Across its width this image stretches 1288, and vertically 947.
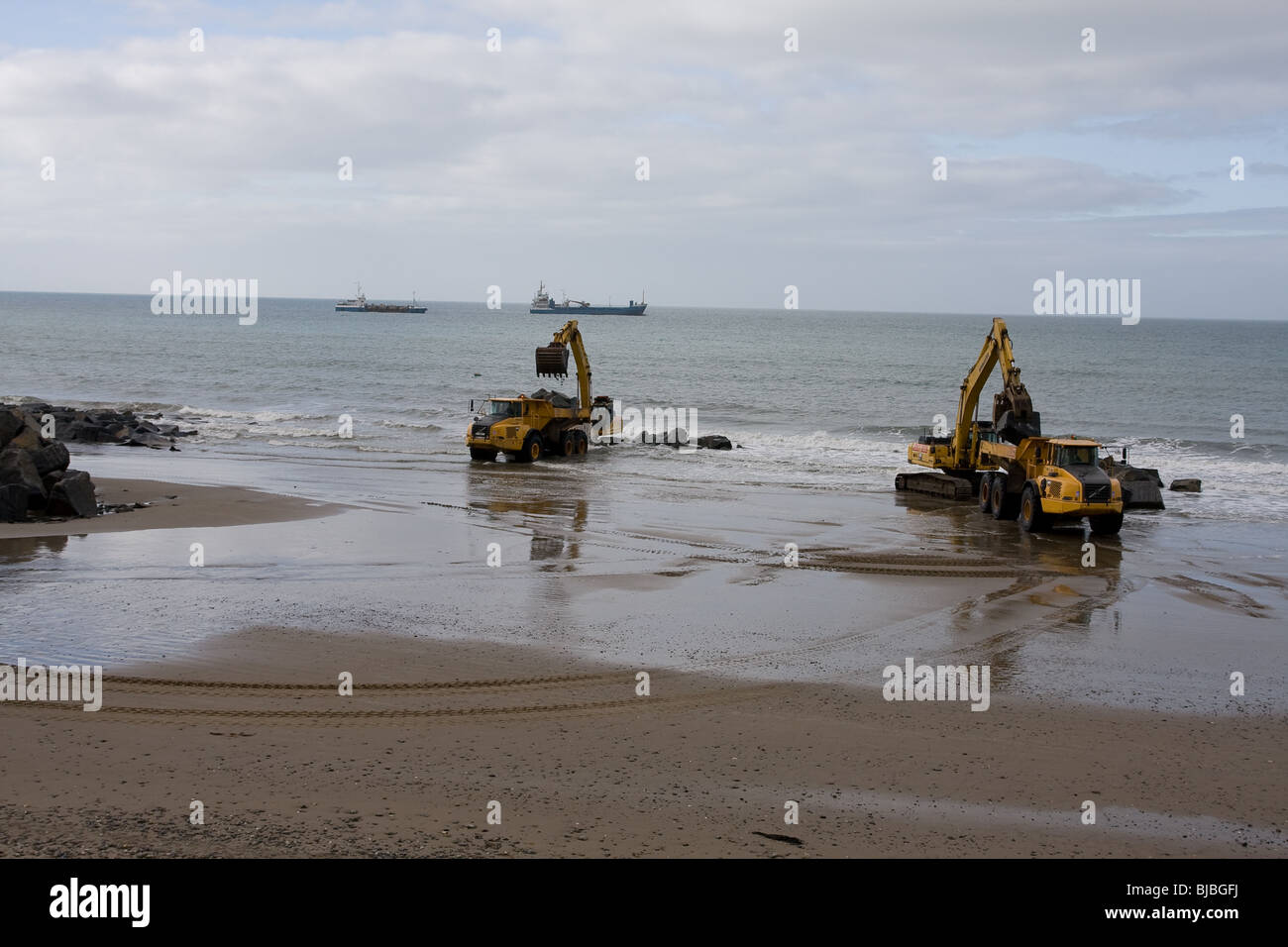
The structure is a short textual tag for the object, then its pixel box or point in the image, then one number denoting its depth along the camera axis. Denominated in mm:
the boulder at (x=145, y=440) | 36188
